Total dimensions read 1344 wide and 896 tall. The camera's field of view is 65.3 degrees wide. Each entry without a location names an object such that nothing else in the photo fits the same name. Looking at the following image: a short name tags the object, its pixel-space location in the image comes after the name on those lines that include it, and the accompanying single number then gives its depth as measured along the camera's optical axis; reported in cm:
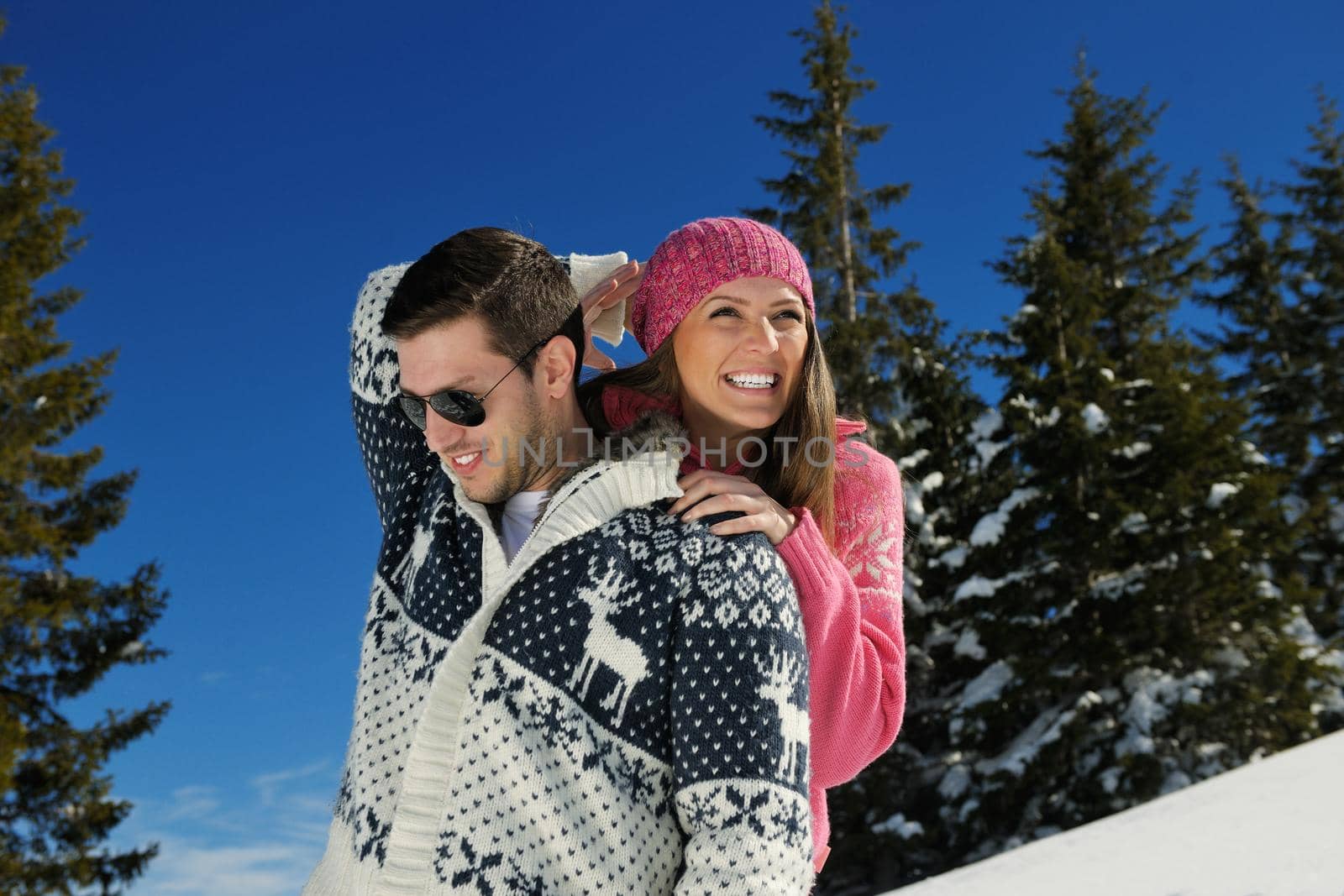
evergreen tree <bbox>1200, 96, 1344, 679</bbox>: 1773
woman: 230
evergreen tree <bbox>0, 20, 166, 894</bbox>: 1184
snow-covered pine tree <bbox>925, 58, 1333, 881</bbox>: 1159
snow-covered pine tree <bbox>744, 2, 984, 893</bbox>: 1225
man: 162
